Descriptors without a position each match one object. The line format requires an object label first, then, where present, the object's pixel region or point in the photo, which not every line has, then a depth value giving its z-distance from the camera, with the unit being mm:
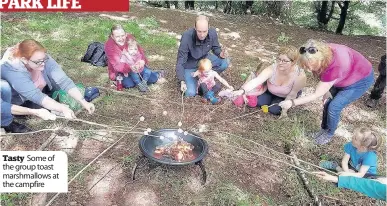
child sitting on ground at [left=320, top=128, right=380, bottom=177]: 4109
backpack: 6910
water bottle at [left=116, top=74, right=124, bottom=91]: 5982
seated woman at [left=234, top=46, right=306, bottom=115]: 5289
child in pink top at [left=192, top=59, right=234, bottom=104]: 5862
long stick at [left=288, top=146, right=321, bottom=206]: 4195
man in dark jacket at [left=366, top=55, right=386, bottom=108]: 6071
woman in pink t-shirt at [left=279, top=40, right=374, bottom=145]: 4277
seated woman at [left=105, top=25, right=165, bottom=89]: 5656
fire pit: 3980
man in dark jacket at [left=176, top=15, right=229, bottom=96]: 5633
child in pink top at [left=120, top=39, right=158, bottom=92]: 5852
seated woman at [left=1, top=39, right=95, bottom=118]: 4441
